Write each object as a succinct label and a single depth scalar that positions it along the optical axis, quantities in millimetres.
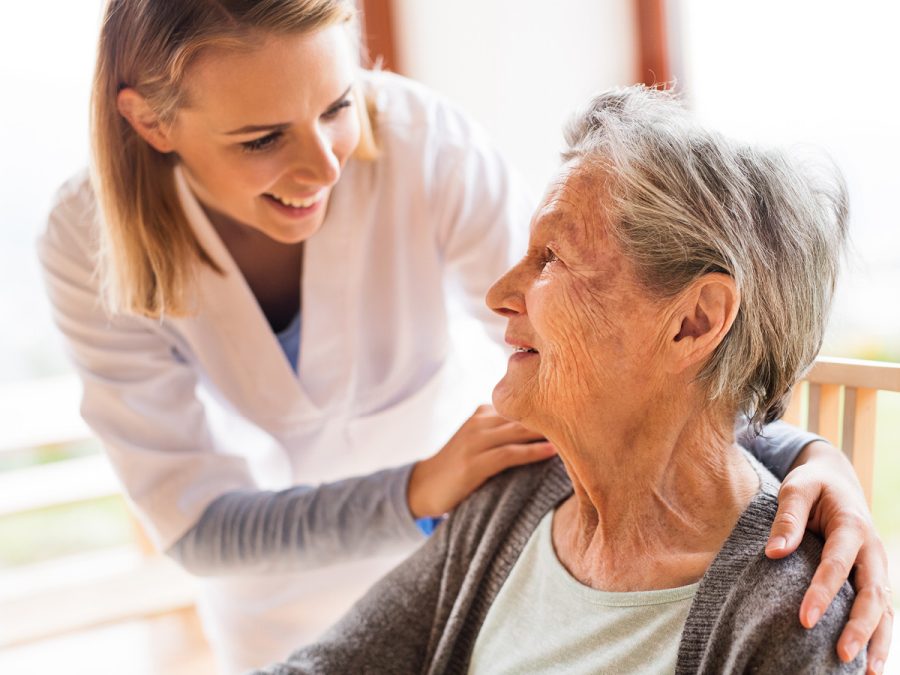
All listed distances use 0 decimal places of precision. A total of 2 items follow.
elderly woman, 1108
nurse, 1399
